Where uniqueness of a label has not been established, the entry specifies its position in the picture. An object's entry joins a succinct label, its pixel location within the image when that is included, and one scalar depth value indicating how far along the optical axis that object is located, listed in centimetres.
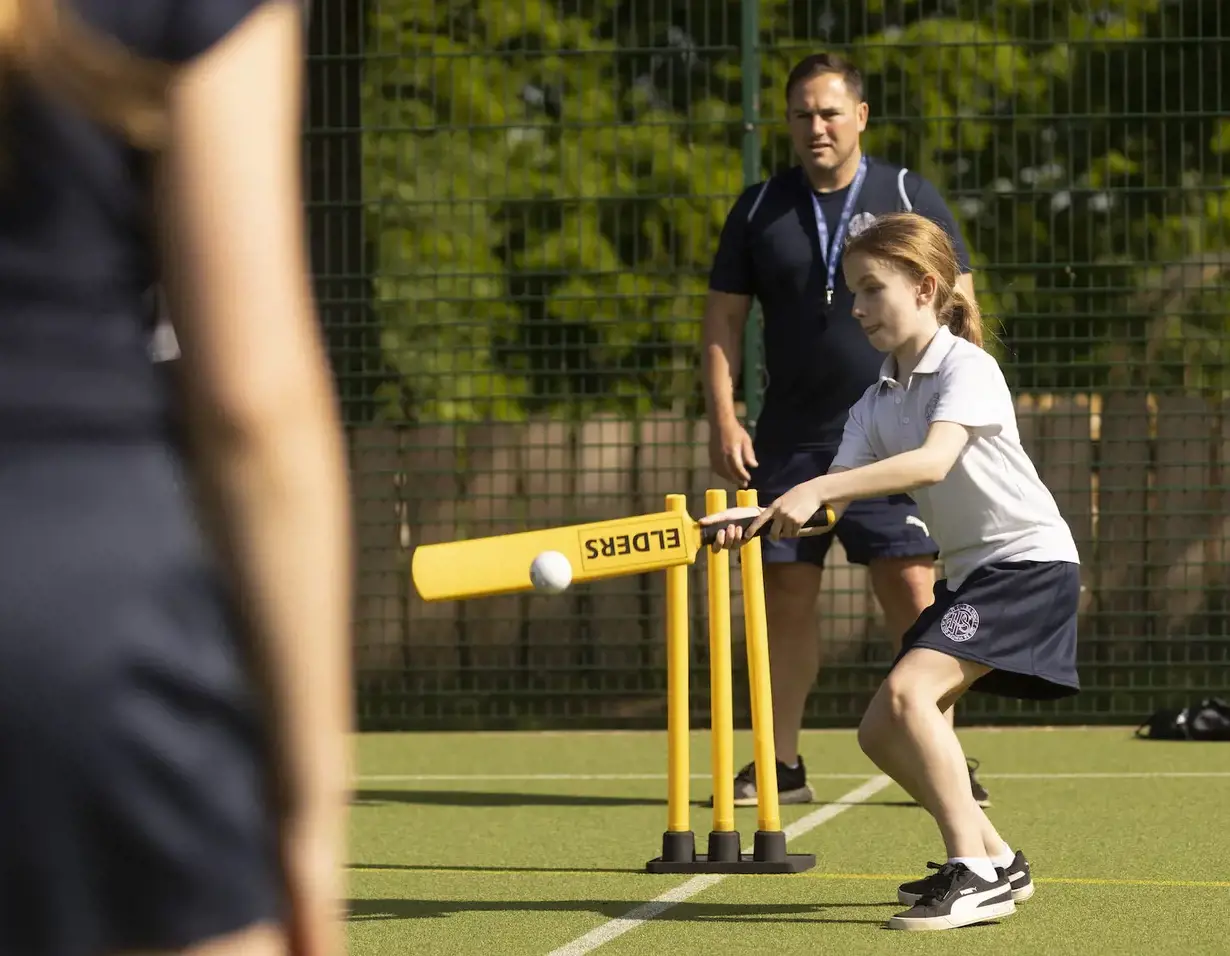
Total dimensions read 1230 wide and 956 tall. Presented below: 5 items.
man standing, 1449
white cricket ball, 884
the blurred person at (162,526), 261
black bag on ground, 1861
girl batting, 987
